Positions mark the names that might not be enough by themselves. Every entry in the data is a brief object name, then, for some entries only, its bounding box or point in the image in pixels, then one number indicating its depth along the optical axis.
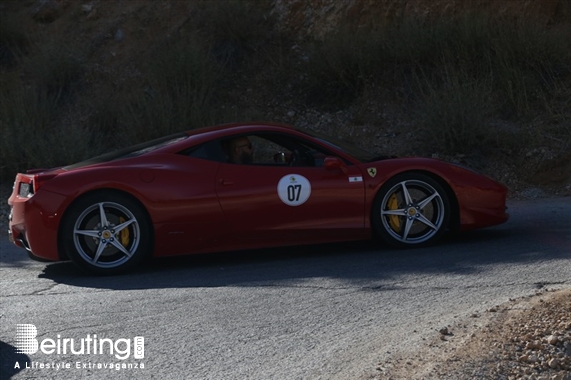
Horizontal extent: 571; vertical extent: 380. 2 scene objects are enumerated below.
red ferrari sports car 7.99
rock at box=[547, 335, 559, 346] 4.93
